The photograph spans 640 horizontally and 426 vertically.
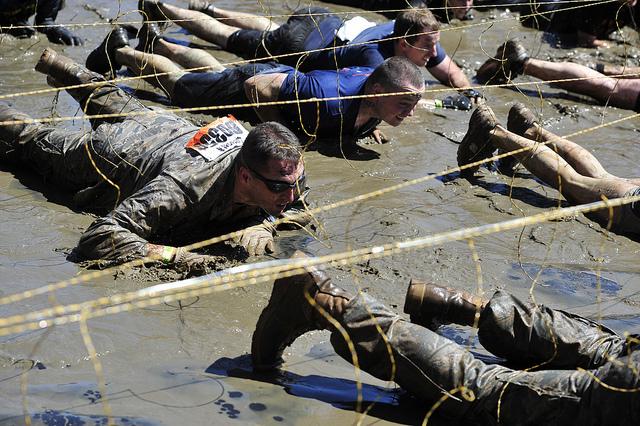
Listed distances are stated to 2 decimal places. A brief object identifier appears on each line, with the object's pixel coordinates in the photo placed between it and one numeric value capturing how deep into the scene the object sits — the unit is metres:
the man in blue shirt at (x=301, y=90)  14.85
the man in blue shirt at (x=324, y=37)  16.83
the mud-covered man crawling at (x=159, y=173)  10.87
